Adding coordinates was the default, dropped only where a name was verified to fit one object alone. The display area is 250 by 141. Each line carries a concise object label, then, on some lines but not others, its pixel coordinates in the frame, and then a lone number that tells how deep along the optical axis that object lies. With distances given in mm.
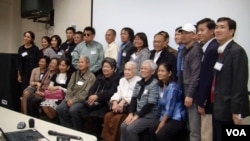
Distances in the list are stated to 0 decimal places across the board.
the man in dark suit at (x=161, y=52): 3865
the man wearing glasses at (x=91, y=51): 4801
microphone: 2059
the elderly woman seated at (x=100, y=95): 4027
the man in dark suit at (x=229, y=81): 2609
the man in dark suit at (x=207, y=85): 2908
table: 2123
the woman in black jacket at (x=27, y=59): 5379
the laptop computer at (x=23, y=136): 1955
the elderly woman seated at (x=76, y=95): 4109
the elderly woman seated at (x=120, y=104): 3688
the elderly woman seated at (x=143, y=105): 3424
